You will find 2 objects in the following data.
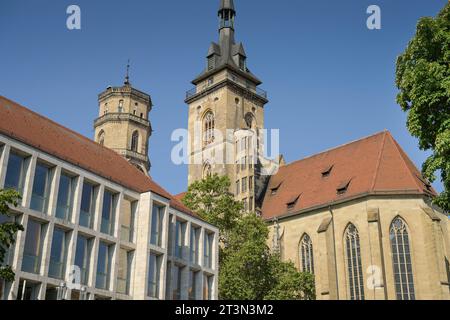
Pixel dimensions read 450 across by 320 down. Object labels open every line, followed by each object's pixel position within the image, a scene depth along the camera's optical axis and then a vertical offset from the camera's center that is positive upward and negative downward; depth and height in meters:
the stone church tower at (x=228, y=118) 49.81 +23.87
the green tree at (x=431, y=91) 18.59 +9.47
